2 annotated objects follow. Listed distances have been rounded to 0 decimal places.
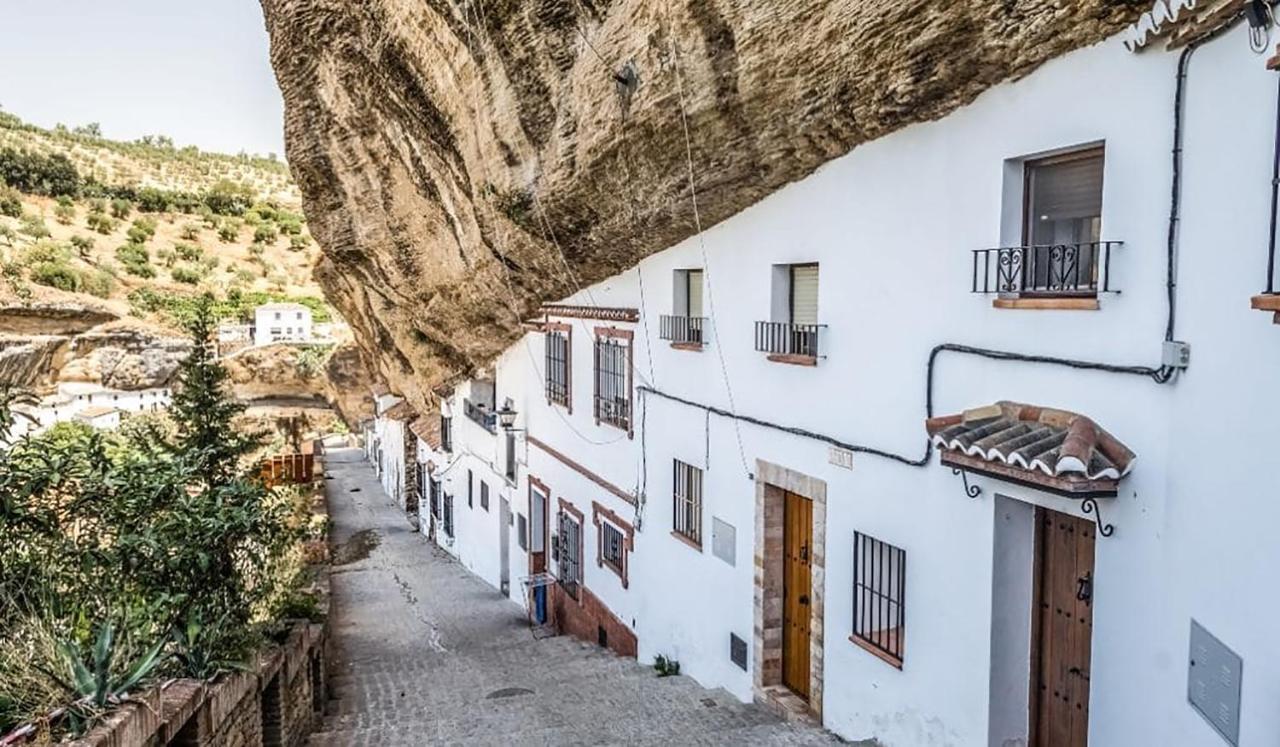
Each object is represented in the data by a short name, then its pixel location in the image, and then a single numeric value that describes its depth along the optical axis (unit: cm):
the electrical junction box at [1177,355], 500
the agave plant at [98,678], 541
